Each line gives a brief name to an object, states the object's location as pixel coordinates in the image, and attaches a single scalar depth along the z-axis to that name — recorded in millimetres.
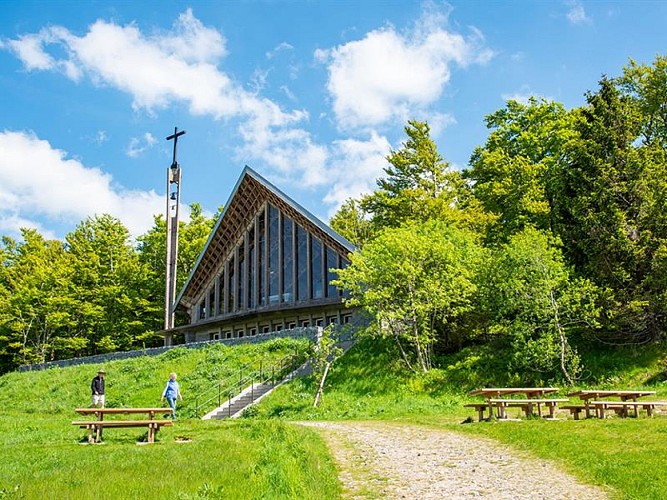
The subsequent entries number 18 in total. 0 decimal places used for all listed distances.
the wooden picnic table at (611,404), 12648
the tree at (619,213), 20281
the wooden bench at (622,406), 12565
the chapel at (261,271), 32344
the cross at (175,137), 43562
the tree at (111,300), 46688
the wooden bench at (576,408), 12969
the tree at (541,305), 19812
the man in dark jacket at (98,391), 16969
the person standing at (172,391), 17109
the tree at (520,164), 27922
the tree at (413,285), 22625
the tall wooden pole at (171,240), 40781
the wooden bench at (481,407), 13820
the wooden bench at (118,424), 12430
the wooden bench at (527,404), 13203
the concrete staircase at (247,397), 20500
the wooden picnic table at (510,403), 13266
